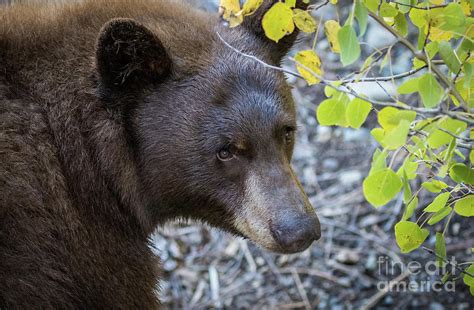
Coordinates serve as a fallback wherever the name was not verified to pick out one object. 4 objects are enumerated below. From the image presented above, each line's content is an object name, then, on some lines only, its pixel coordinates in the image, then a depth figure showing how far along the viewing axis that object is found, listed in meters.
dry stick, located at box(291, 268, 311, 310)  12.73
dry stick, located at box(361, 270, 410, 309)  12.38
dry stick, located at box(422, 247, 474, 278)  7.54
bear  8.12
